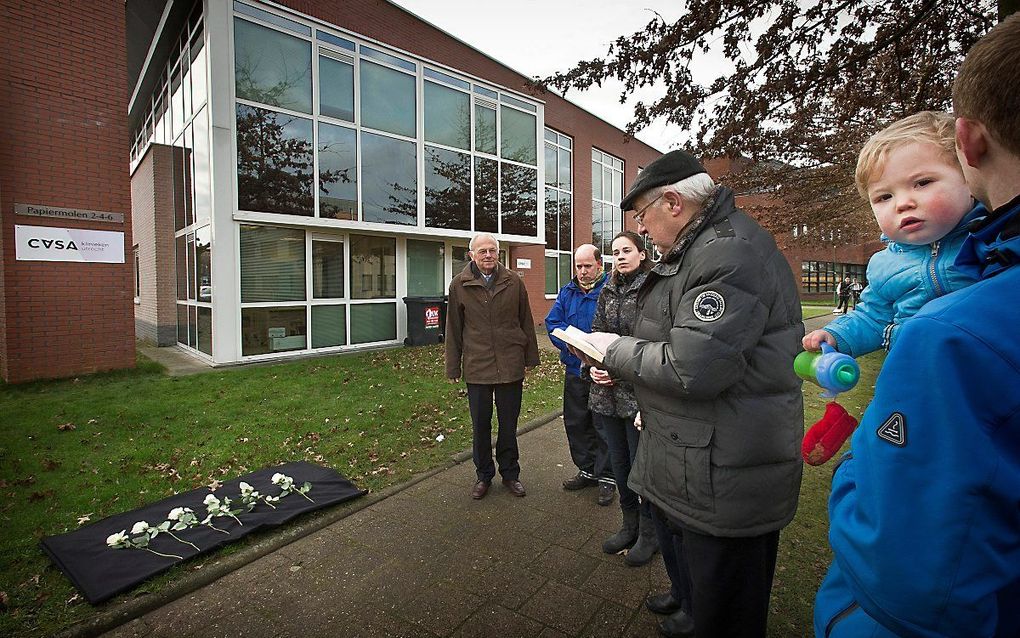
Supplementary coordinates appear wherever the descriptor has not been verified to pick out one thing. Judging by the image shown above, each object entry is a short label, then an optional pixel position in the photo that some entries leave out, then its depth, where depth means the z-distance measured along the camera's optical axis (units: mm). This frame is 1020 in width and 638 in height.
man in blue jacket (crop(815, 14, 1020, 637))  718
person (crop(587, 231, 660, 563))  3182
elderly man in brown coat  4227
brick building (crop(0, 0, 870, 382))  8695
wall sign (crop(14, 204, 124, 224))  8438
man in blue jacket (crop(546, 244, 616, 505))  4329
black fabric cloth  2988
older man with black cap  1611
